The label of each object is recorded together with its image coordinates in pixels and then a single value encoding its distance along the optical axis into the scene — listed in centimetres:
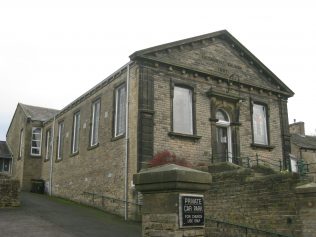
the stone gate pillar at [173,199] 608
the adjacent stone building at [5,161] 3406
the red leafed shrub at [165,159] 1672
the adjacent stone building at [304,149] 3506
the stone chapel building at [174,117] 1780
